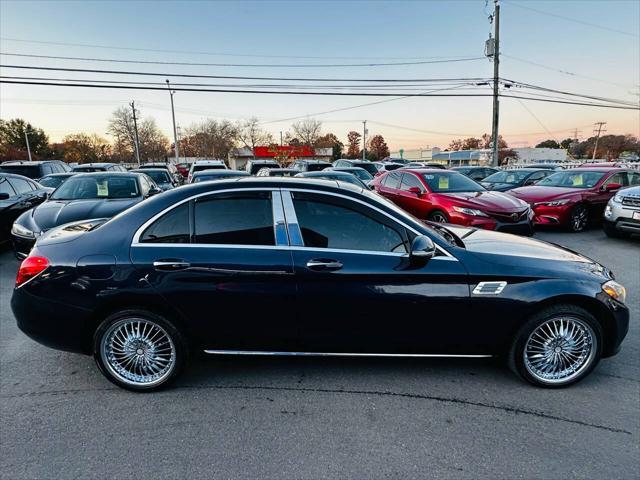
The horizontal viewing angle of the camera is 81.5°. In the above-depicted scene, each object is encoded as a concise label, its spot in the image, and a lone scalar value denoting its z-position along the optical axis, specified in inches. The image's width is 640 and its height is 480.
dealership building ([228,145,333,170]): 2529.5
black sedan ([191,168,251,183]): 391.6
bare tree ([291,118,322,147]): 3006.9
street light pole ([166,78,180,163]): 1641.2
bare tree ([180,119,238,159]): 2987.2
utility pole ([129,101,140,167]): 1903.8
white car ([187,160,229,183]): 593.1
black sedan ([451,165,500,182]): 799.1
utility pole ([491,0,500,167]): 910.4
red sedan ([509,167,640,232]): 356.2
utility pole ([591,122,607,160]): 3278.8
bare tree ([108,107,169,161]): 2546.8
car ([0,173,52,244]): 281.3
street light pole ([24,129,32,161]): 2367.0
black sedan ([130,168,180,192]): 542.4
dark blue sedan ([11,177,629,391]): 108.2
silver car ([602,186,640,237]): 295.3
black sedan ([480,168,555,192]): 560.7
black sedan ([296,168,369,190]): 421.7
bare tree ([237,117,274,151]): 3166.8
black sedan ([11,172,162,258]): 220.3
